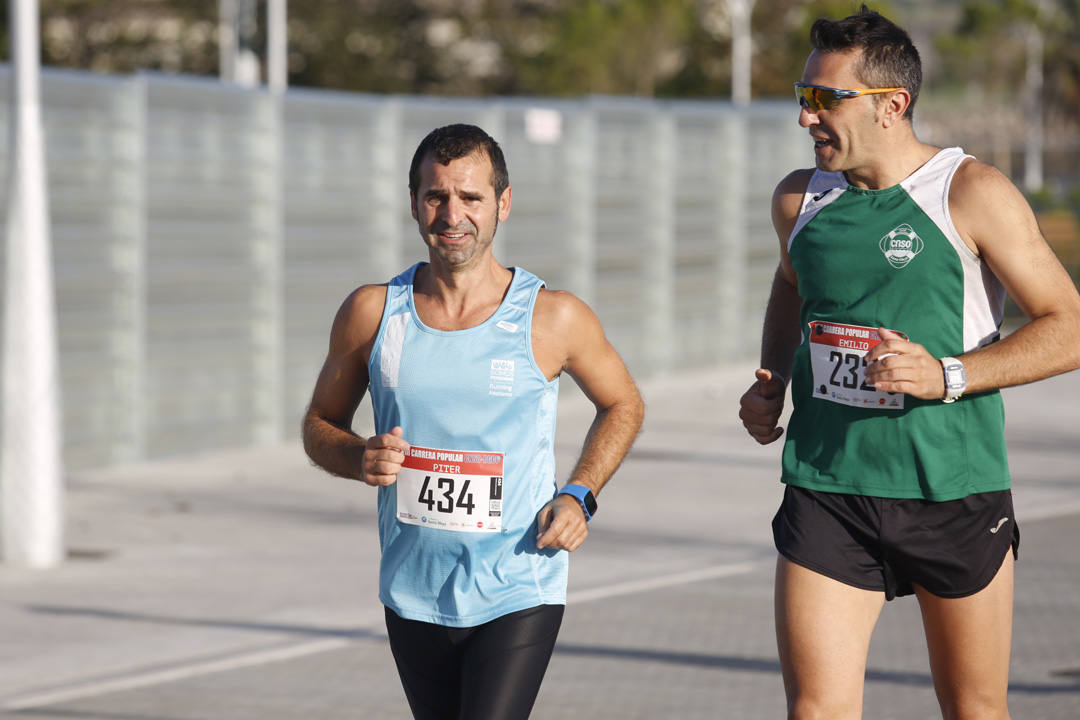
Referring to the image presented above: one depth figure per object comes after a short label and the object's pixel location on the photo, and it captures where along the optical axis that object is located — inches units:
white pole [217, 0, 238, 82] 1537.9
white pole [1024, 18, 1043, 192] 2701.8
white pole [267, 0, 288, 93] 1291.8
